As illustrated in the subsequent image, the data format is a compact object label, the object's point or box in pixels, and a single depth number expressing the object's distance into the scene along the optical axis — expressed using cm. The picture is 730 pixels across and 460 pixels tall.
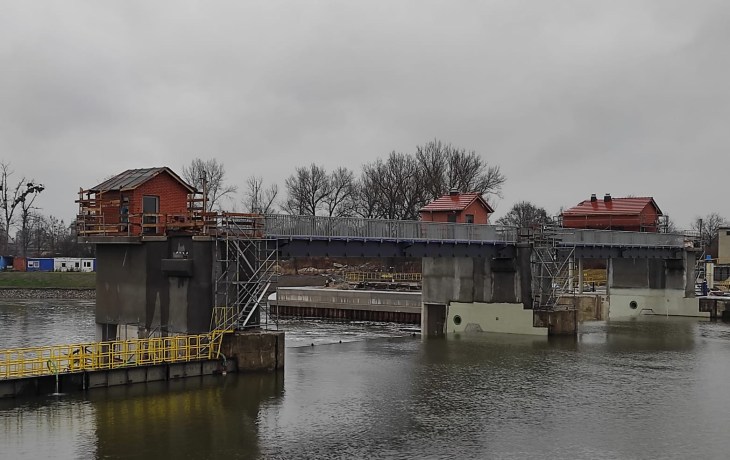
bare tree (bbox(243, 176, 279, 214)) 12517
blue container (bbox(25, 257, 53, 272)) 10606
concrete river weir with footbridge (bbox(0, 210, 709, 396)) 3491
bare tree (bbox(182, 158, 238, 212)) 11587
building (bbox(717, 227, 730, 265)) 10931
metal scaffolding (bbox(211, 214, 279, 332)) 3650
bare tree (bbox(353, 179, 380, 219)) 11431
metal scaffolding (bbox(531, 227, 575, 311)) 5456
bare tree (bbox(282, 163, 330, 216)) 12181
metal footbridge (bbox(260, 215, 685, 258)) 4097
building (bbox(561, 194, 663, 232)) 7400
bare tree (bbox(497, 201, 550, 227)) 15599
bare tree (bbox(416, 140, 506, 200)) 10831
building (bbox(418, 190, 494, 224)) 5925
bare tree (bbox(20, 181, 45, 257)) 11006
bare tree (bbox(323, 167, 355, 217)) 12112
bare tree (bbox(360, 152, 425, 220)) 10931
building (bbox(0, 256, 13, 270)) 10558
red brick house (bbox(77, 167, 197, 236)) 3884
